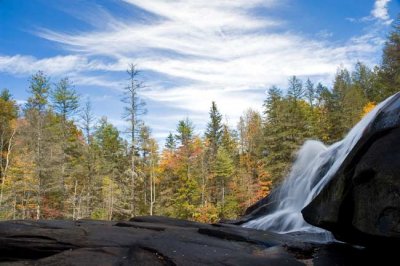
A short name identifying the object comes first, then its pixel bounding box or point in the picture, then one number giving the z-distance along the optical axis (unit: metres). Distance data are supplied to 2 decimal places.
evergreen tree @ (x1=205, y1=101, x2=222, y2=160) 49.47
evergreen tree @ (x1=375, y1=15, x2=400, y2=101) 35.19
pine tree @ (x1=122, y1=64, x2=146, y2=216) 29.25
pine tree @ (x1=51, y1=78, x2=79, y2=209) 36.38
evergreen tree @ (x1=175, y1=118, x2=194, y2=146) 48.88
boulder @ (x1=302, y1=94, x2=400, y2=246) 5.23
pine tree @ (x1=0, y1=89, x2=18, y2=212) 37.75
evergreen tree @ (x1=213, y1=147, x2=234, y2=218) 42.59
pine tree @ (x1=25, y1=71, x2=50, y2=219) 29.33
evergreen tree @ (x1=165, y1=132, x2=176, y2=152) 54.63
